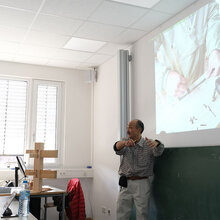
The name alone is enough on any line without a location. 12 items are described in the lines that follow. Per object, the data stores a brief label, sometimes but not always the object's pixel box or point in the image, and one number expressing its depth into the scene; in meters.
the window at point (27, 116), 5.39
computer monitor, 4.08
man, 3.36
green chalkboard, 2.76
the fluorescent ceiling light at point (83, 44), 4.52
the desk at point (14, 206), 2.20
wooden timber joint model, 3.73
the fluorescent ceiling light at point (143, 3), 3.33
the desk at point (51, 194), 3.66
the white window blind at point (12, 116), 5.36
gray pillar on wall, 4.38
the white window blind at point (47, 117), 5.63
